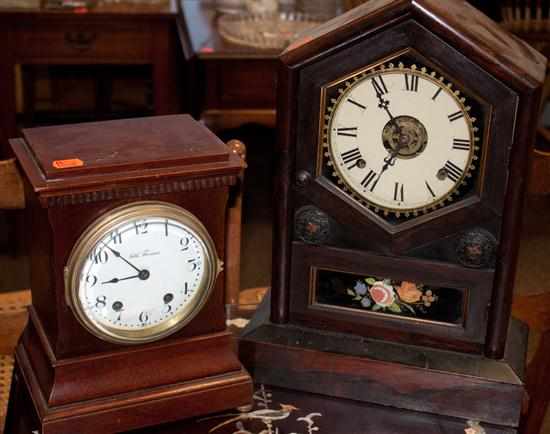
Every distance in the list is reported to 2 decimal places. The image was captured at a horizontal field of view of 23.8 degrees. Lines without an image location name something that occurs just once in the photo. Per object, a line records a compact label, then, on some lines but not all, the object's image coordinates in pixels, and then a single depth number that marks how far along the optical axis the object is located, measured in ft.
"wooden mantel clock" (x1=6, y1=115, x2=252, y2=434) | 3.63
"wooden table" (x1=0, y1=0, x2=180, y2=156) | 9.58
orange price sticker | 3.58
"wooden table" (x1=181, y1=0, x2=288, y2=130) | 8.42
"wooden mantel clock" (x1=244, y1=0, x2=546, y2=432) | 3.80
